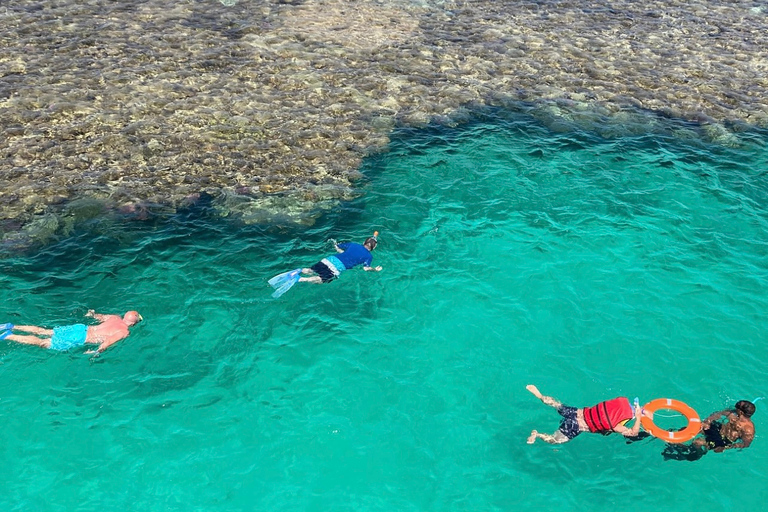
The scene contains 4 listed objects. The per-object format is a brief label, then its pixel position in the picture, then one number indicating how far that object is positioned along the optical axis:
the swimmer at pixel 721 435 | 13.95
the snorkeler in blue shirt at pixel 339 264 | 17.98
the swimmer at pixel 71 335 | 15.77
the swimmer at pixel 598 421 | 13.98
